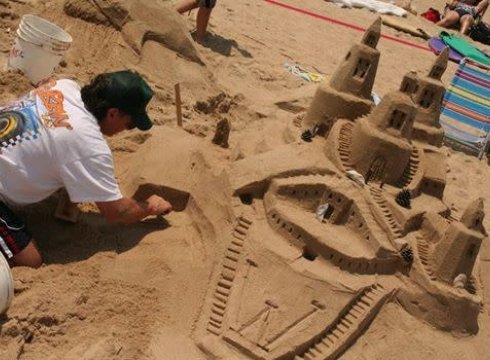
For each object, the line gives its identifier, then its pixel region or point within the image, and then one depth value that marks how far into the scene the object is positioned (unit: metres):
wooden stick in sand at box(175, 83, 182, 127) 6.71
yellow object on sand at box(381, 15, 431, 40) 14.93
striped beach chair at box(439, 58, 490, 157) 9.82
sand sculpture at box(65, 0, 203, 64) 8.12
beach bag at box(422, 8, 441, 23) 16.61
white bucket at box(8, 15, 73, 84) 6.14
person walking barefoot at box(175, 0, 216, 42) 9.67
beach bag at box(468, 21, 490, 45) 15.77
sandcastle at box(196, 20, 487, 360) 4.68
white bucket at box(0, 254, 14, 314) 3.57
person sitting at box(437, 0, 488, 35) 15.70
